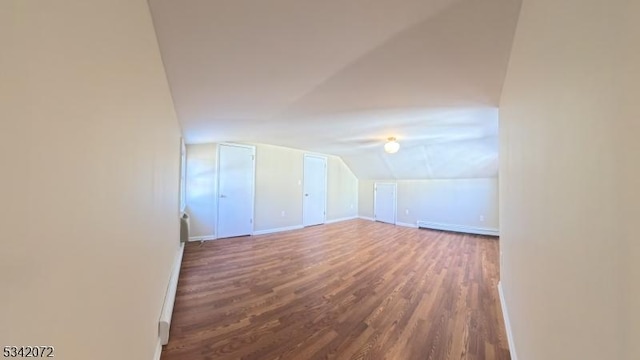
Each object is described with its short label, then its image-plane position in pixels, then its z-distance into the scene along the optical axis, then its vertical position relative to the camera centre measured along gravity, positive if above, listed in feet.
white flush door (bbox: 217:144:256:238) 16.69 -0.37
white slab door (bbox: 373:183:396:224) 24.52 -1.61
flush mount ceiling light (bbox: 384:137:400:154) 14.19 +2.36
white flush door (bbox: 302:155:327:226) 21.97 -0.53
